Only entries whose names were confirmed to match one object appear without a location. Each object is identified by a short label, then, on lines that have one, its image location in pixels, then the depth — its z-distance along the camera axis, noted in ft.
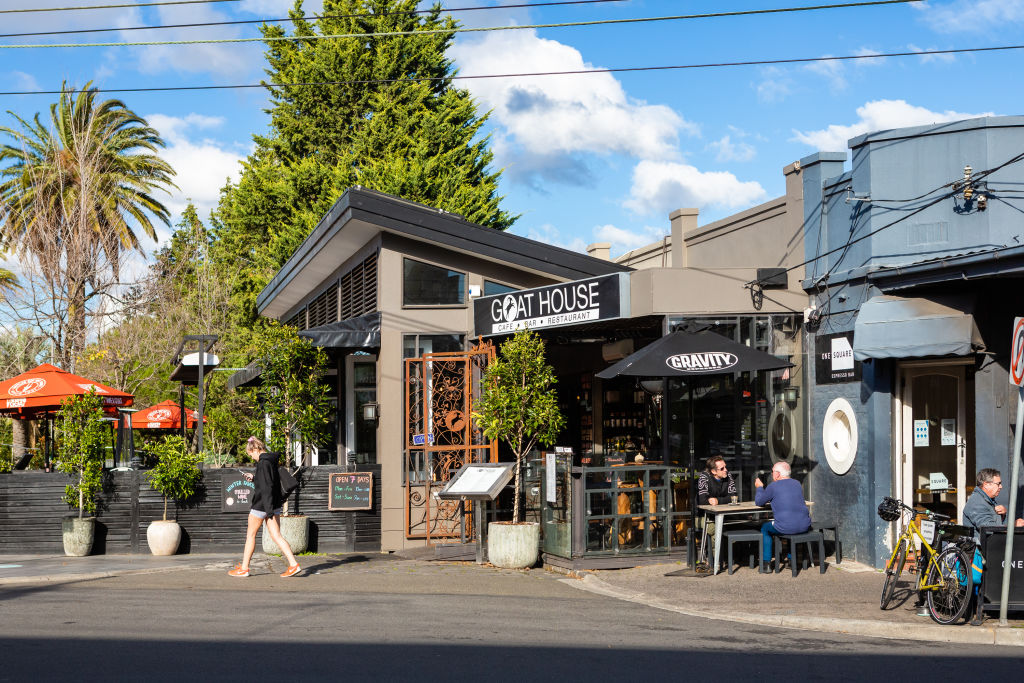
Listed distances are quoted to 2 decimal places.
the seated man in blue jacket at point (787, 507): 41.06
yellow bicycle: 31.04
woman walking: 42.78
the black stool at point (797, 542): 40.86
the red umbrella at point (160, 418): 94.43
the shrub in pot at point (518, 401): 47.16
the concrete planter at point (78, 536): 53.11
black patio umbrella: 41.88
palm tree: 91.35
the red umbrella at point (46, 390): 59.47
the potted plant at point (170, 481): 53.31
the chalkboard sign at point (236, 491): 54.60
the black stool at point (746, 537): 42.04
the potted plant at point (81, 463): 53.26
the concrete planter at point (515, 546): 45.98
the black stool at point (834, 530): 41.91
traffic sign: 31.12
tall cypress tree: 116.16
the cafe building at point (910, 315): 38.81
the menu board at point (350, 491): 53.52
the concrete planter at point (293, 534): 51.49
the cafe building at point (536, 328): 47.21
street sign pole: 30.58
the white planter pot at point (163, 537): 53.21
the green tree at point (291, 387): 53.72
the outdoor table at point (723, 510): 42.06
